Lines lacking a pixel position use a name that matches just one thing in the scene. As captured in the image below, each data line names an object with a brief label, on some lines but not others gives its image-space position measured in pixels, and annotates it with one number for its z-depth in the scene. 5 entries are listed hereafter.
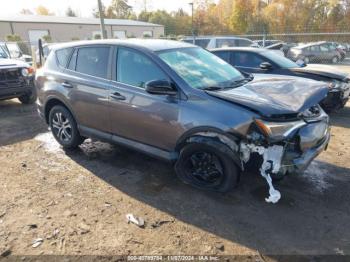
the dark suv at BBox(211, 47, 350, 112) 6.98
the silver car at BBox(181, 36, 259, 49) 17.33
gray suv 3.40
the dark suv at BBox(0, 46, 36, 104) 8.10
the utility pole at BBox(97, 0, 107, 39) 15.57
